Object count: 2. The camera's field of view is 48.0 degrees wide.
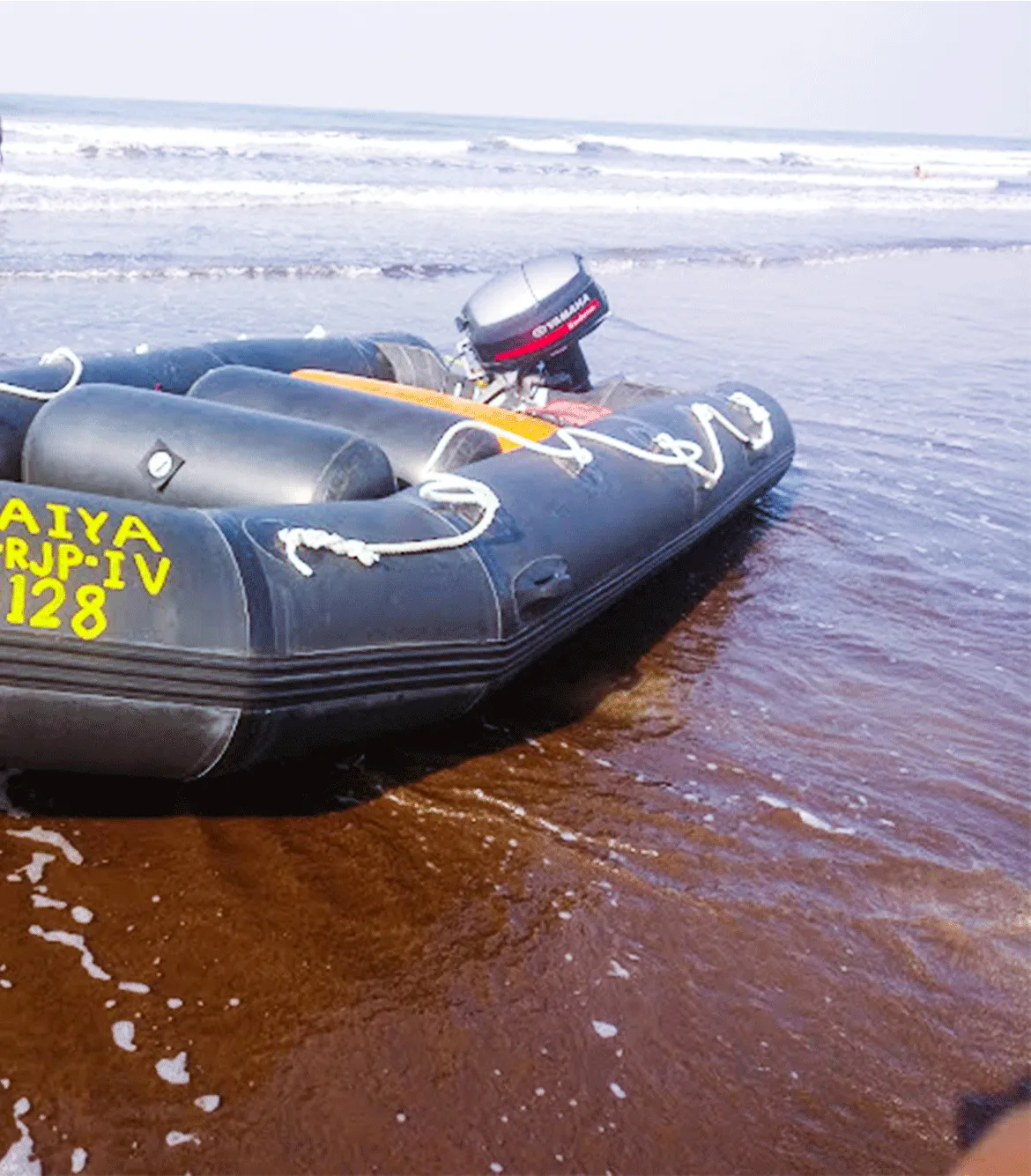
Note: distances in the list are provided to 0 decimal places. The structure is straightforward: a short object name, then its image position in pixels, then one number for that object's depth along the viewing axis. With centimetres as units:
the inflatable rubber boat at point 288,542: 241
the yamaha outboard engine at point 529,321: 521
